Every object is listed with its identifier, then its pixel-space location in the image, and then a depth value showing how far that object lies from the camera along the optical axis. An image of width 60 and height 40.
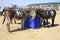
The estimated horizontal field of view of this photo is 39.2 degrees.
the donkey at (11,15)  5.71
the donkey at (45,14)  6.42
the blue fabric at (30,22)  6.42
